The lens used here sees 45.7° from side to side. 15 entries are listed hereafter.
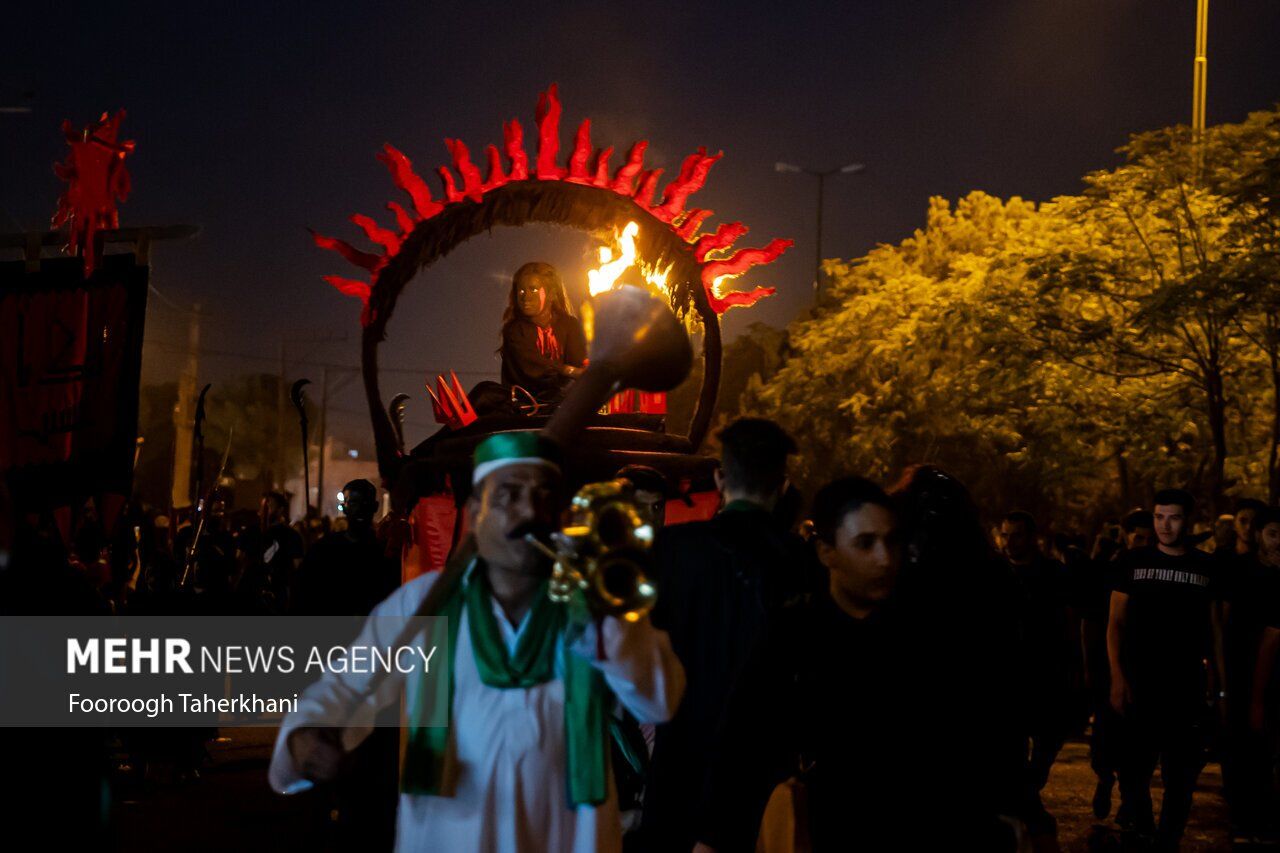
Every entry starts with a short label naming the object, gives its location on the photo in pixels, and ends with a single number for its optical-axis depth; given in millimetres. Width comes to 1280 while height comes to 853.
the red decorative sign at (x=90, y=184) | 13102
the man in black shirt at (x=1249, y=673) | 8969
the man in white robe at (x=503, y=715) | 3812
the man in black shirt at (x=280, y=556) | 13109
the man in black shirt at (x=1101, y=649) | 9680
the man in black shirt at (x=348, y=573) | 8453
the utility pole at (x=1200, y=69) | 25797
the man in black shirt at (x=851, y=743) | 4270
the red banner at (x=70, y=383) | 11711
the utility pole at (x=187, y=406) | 47688
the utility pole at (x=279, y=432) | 45925
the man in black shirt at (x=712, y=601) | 4828
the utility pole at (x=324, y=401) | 50616
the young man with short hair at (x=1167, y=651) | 8617
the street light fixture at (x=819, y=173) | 49750
